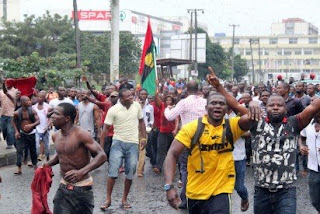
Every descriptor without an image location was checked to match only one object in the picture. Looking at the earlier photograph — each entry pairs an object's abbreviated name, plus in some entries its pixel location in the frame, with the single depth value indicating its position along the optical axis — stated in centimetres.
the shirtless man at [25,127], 1189
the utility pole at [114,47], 2675
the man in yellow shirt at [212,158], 521
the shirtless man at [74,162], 571
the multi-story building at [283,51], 14575
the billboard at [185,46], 5588
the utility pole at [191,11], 5908
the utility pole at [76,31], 3086
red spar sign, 11498
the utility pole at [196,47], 5522
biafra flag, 1009
